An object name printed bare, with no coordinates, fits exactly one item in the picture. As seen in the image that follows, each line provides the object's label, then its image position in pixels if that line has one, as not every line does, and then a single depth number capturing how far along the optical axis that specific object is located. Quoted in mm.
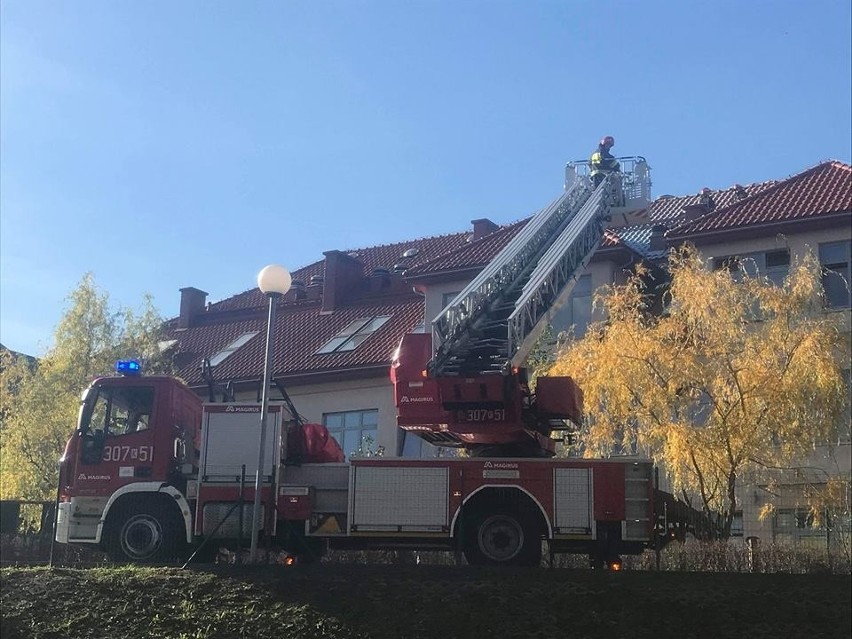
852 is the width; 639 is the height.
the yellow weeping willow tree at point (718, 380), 18516
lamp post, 15477
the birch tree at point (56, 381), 25953
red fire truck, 14422
